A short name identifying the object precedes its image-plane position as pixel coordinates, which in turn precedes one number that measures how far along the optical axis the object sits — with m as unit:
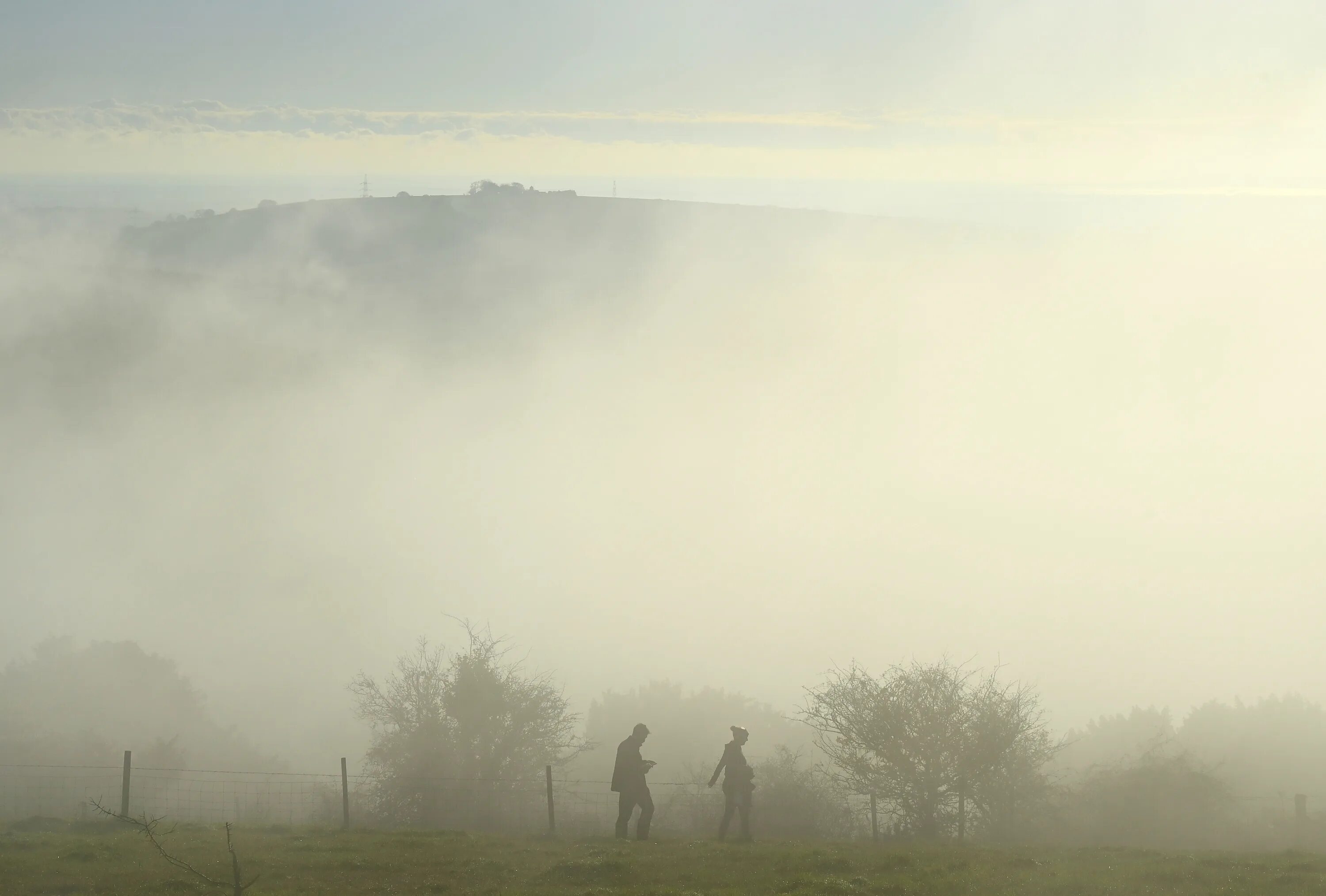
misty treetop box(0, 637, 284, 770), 55.16
